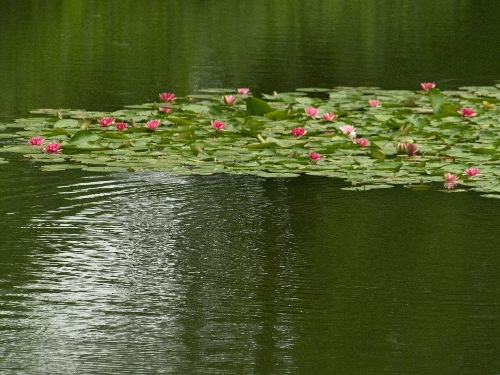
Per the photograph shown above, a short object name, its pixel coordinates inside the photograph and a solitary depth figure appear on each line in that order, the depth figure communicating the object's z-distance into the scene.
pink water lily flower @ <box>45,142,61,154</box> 11.81
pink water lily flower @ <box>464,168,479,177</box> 10.80
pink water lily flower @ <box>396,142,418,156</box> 11.84
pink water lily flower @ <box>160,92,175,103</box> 14.88
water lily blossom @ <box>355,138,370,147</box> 12.26
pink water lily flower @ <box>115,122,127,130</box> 12.87
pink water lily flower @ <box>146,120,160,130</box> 12.87
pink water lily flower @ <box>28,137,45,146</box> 12.12
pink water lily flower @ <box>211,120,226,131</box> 12.75
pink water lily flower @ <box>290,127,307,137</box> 12.69
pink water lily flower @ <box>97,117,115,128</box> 13.09
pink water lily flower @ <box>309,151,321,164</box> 11.47
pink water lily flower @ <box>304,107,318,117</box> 13.80
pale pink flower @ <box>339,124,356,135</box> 12.70
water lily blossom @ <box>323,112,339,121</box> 13.66
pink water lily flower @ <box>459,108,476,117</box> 13.90
